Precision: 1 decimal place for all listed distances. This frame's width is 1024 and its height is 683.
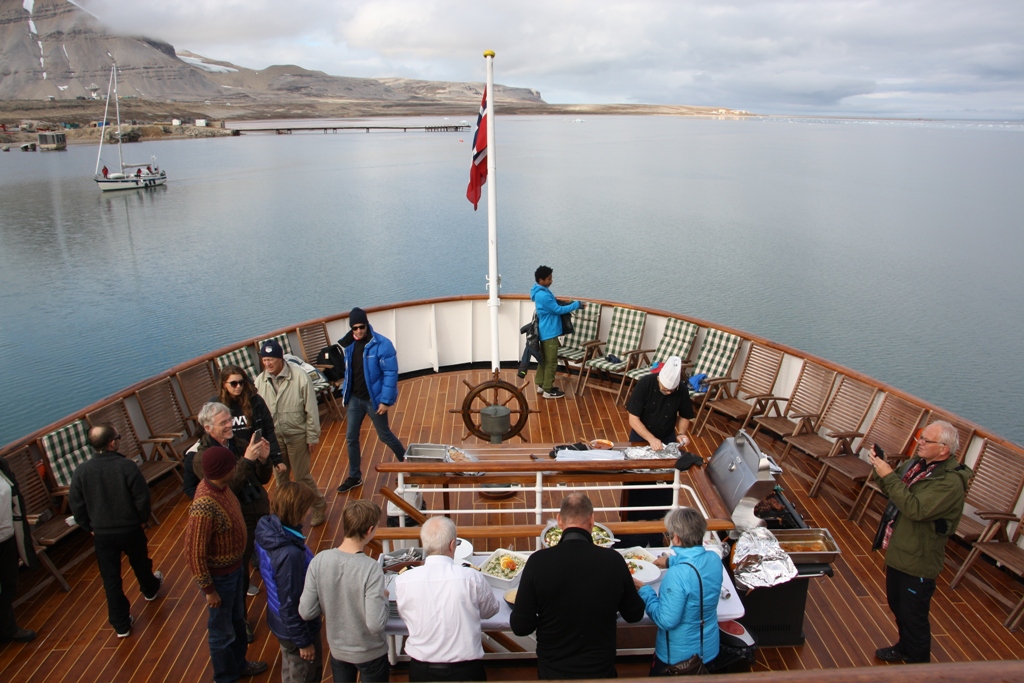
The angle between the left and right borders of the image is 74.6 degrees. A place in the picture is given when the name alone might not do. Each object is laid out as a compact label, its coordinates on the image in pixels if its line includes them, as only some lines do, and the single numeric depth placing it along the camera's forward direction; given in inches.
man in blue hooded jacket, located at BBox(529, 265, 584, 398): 277.0
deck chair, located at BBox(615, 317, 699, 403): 289.9
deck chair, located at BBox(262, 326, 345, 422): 278.2
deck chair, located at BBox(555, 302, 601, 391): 309.9
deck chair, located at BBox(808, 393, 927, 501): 211.0
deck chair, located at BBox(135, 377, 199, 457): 227.5
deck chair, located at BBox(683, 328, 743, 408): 275.7
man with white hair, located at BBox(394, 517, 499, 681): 101.7
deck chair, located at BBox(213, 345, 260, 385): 257.6
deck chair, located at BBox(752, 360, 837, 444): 243.9
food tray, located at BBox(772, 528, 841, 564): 142.2
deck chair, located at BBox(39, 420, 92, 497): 190.9
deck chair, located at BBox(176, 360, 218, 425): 240.8
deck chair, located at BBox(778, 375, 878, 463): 224.5
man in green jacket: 132.2
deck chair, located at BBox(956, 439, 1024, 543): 181.0
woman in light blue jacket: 106.0
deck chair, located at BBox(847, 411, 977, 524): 198.2
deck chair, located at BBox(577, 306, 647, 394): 301.4
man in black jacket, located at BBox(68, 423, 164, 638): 141.4
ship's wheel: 229.1
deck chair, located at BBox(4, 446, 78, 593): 177.9
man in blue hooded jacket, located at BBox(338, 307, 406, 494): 201.9
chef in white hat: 173.9
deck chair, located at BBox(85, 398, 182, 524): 211.9
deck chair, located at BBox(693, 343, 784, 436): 261.3
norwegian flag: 273.4
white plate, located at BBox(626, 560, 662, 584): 123.8
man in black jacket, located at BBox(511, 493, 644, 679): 97.8
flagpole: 263.2
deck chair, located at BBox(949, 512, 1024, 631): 165.0
